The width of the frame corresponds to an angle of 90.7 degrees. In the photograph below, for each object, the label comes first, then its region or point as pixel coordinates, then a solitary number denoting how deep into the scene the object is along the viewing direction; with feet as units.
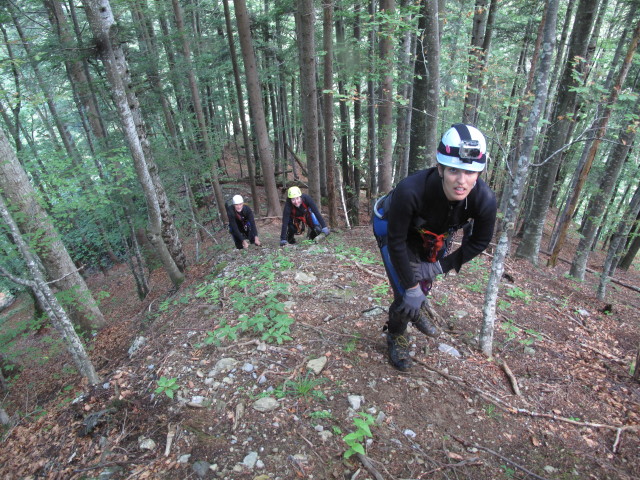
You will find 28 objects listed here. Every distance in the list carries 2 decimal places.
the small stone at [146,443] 9.77
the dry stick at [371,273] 19.45
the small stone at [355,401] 10.42
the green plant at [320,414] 10.11
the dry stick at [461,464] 8.64
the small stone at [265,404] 10.54
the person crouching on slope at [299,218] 24.85
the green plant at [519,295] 18.78
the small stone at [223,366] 12.29
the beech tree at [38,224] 18.93
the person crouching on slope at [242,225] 26.80
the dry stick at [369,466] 8.39
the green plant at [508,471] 8.55
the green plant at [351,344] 12.83
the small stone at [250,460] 8.91
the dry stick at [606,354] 14.06
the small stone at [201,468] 8.77
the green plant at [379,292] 16.71
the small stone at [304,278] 18.99
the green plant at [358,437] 8.50
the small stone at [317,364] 11.98
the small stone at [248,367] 12.26
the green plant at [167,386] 11.56
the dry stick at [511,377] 11.35
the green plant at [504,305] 17.15
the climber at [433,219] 8.09
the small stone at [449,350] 12.80
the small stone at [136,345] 16.78
